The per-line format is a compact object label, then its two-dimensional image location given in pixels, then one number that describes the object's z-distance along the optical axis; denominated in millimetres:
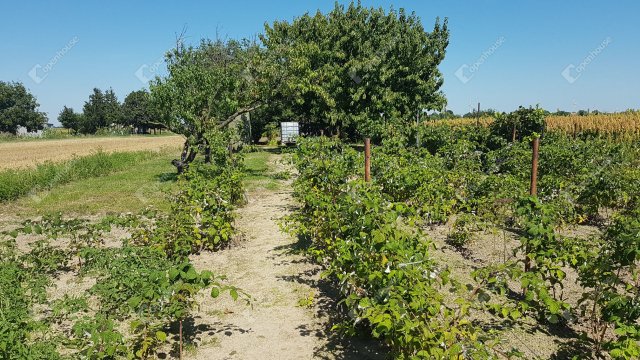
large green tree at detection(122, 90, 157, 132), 85644
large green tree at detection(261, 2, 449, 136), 23172
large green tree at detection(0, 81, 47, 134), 72688
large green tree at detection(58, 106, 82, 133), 79438
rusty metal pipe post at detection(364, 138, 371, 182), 7848
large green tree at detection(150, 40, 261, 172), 13727
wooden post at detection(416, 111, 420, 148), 15584
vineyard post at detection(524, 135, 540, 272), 5762
